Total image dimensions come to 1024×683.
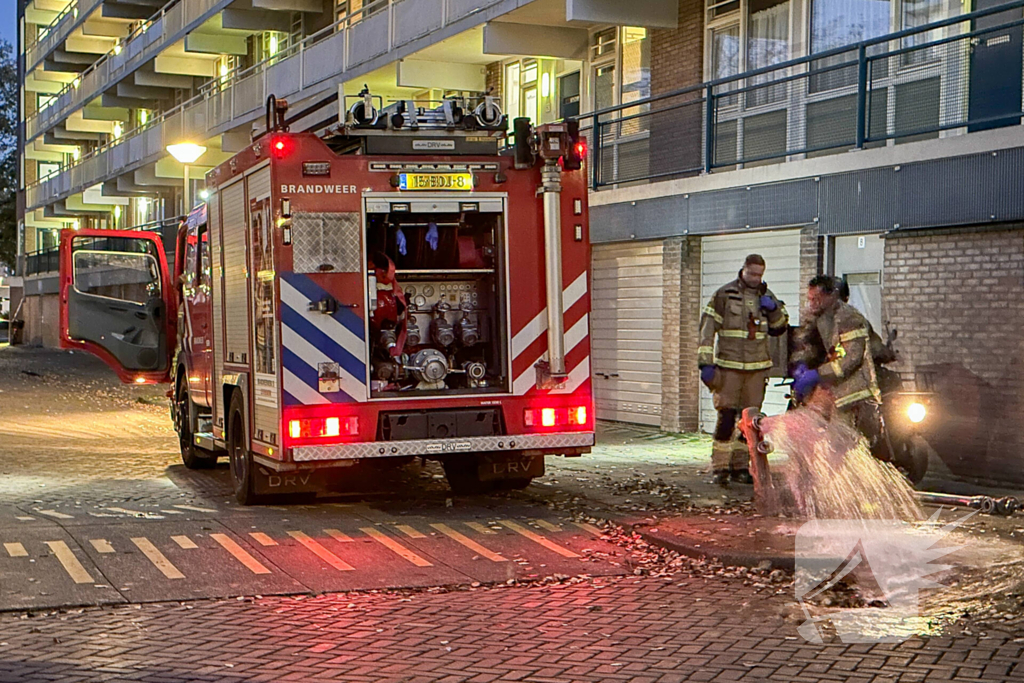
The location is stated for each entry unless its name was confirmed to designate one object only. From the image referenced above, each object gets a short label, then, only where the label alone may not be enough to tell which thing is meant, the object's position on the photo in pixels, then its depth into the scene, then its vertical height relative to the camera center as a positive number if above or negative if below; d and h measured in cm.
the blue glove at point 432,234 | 1091 +12
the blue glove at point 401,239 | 1087 +9
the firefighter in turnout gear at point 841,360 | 1105 -89
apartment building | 1214 +107
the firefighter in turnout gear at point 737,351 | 1191 -87
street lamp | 2330 +166
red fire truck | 1041 -35
